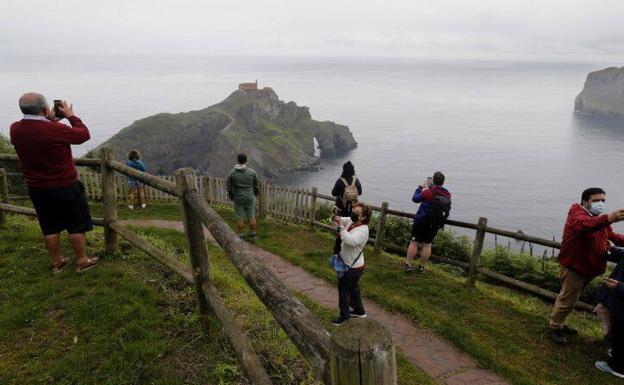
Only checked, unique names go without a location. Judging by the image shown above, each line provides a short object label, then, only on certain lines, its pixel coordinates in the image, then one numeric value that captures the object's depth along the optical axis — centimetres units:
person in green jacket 1016
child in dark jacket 1440
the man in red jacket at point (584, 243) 570
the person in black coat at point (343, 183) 858
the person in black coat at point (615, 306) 527
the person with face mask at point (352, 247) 525
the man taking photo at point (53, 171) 414
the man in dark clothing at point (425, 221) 800
